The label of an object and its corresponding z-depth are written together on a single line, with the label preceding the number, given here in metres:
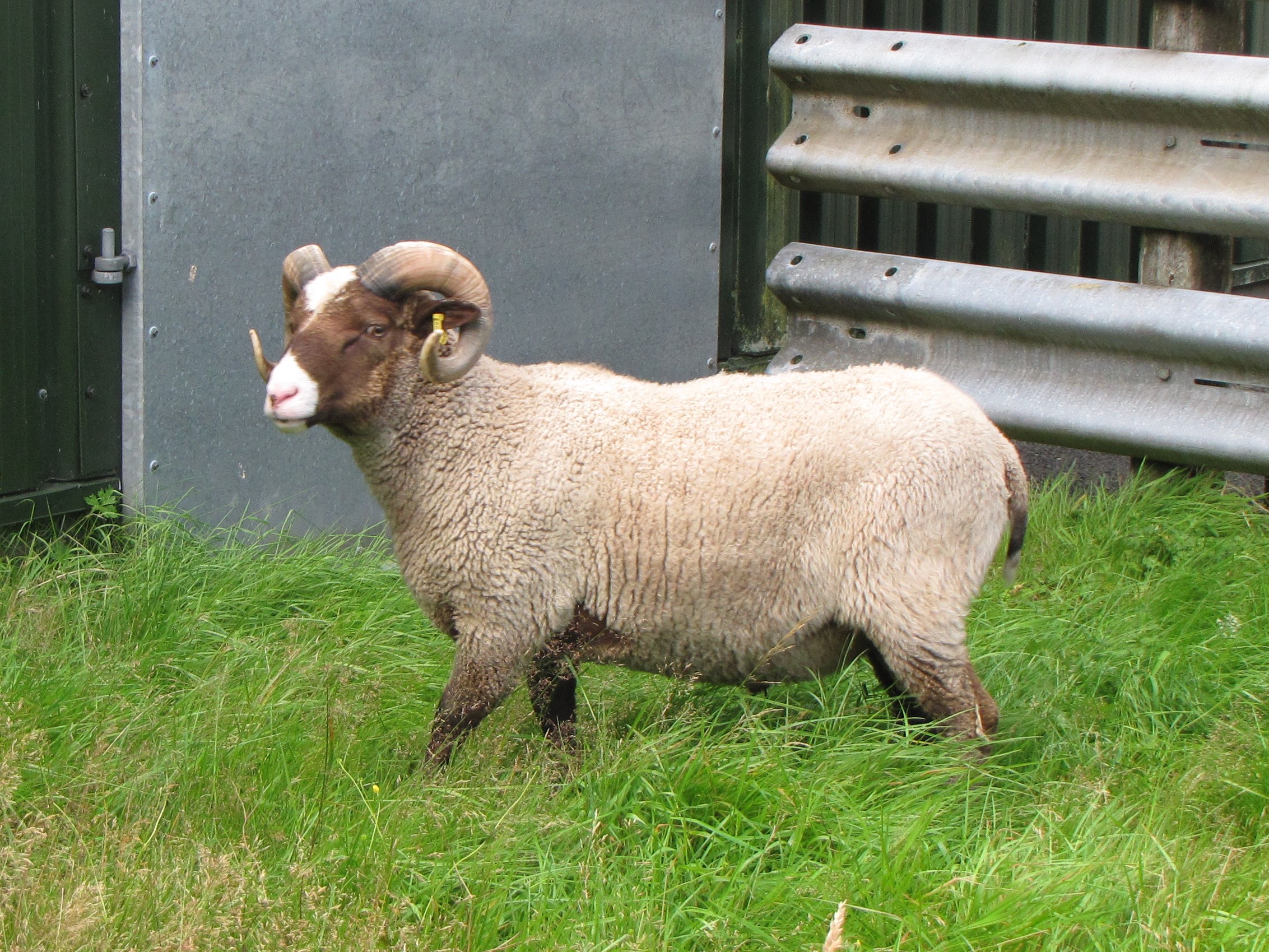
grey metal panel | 5.29
